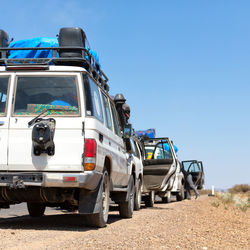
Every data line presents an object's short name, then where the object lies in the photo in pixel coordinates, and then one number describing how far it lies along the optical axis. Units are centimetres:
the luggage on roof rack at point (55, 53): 794
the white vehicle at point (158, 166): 1533
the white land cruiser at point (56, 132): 730
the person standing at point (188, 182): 2319
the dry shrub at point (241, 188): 5491
